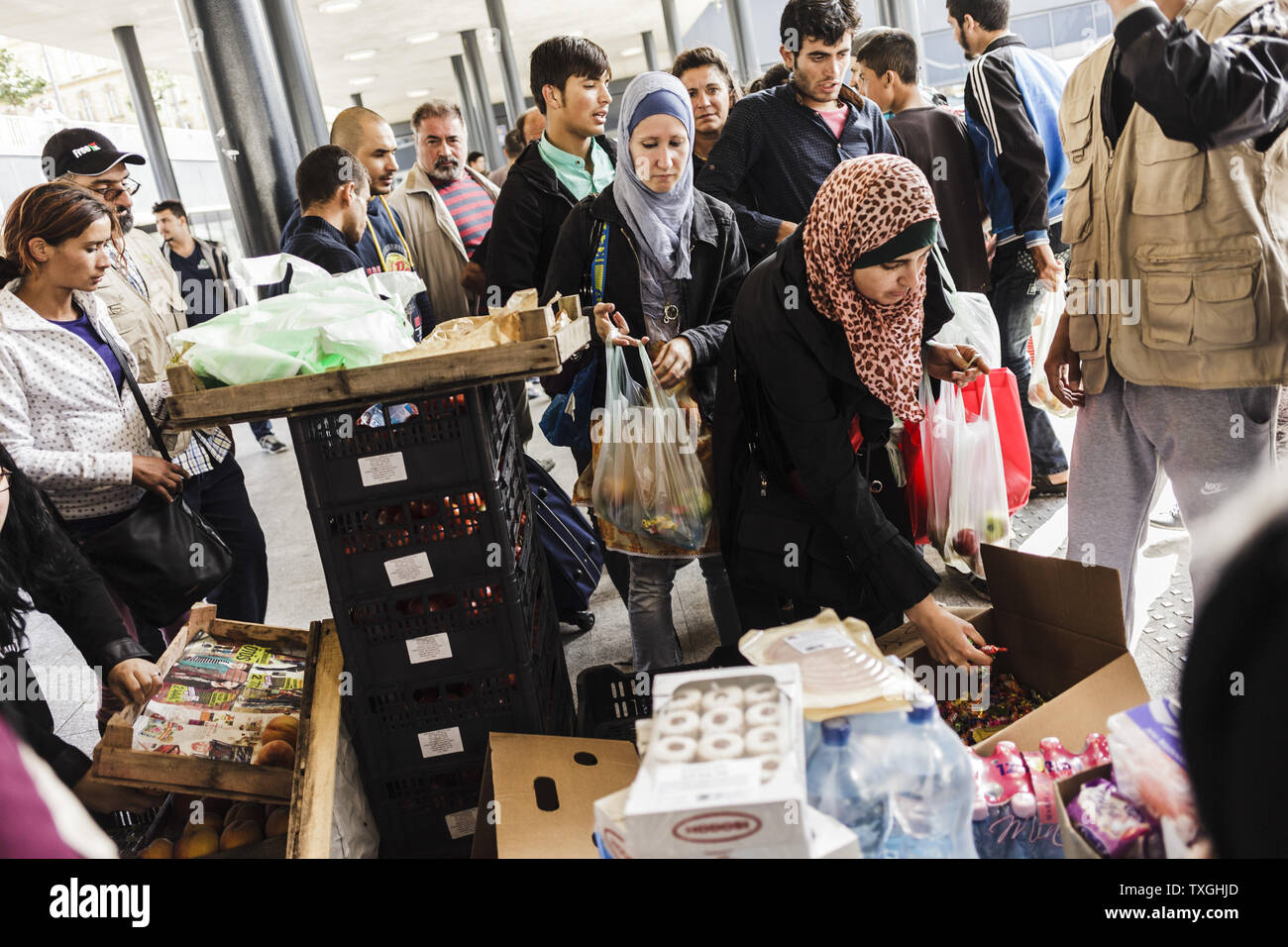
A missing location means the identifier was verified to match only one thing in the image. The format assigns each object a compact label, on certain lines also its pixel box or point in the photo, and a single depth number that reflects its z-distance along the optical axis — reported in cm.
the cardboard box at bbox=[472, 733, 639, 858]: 155
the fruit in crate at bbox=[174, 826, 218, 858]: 207
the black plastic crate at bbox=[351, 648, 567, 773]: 198
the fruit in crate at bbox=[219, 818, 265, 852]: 208
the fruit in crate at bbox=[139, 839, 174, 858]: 206
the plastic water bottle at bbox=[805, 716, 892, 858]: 119
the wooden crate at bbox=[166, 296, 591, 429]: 173
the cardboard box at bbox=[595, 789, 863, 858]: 106
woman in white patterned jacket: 236
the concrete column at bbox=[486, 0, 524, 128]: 1323
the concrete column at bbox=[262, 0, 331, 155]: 588
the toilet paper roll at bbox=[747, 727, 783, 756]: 109
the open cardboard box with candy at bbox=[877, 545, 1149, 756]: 169
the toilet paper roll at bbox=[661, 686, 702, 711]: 120
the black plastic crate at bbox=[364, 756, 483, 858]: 204
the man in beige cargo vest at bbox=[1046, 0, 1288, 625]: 174
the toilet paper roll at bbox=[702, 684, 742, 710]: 119
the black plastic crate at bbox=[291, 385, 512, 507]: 184
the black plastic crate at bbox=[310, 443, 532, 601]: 188
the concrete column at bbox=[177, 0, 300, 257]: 518
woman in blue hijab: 246
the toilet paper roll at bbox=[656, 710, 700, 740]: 115
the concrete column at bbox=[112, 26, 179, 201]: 1273
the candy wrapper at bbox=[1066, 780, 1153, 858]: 115
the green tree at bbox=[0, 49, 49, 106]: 1620
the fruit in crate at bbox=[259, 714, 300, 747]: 204
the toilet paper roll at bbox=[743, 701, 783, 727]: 114
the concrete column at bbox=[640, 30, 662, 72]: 2142
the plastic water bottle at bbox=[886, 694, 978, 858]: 121
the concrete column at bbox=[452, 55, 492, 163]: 1752
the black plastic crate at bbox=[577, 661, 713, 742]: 239
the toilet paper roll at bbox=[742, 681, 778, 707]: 118
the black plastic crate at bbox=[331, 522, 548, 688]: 193
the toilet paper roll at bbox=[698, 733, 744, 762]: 109
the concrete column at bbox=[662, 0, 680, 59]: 1487
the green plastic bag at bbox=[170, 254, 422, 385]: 177
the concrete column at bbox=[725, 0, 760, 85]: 1155
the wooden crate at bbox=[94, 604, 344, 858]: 181
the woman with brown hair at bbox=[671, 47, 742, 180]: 394
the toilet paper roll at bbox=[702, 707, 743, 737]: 114
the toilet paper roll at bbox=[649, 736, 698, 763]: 110
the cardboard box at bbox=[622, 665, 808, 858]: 101
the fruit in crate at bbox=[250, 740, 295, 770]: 198
